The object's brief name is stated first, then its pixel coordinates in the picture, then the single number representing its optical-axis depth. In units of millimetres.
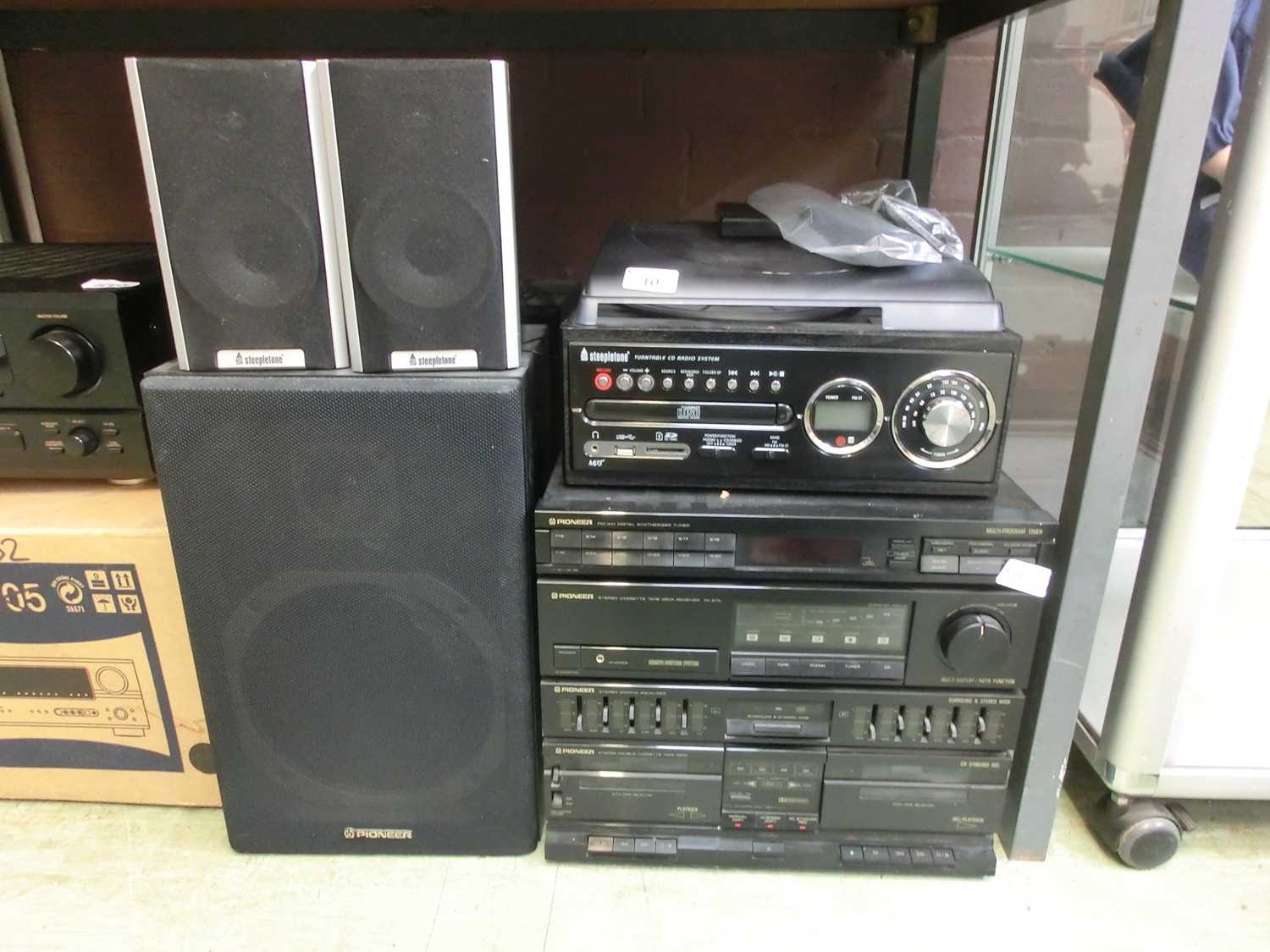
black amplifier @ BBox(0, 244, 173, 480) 717
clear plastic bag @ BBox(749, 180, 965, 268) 708
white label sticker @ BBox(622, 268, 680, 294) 673
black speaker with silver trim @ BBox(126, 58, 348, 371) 559
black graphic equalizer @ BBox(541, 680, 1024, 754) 707
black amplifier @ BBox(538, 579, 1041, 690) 675
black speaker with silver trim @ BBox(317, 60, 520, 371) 560
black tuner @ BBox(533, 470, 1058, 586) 656
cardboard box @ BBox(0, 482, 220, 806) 730
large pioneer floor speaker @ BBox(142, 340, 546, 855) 612
